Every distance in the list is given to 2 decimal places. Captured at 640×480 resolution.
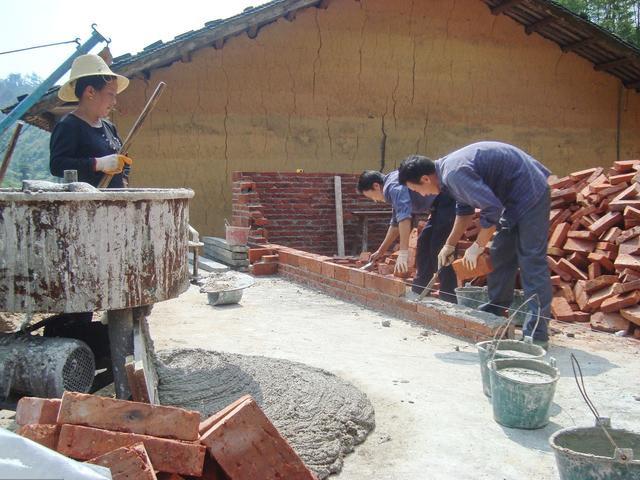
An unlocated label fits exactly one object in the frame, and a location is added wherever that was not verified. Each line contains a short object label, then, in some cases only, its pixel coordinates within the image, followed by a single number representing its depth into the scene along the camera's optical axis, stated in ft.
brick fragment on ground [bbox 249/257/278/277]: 25.22
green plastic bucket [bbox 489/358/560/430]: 9.55
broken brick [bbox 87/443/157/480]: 6.09
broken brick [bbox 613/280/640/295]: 16.35
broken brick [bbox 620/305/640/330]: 15.81
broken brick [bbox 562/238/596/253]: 18.89
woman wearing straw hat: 11.92
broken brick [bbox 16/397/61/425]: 7.32
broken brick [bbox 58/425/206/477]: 6.84
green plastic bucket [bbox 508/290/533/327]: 15.98
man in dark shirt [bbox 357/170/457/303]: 17.65
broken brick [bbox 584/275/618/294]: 17.66
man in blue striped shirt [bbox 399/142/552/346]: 13.73
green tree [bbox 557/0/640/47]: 58.34
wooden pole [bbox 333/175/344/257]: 29.73
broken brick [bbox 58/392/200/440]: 7.22
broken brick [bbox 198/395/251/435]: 7.69
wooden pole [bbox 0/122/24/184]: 11.85
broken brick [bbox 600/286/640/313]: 16.37
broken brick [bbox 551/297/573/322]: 17.97
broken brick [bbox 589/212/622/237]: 18.51
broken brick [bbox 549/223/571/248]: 19.80
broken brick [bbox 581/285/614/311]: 17.30
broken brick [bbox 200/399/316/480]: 7.32
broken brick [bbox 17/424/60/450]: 6.94
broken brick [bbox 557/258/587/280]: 18.62
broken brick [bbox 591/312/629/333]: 16.57
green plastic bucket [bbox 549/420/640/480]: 6.79
